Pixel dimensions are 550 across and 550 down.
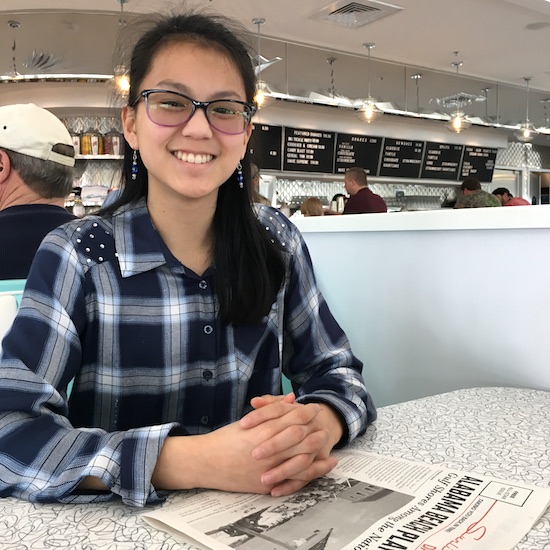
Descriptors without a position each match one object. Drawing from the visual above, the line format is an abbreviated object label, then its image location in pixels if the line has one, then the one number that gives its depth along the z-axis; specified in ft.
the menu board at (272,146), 24.07
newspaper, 2.01
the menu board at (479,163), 31.40
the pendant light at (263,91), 17.93
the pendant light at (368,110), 21.44
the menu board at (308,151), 24.95
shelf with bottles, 19.29
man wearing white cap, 6.08
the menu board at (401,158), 28.17
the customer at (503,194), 22.29
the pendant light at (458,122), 24.06
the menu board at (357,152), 26.68
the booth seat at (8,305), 4.43
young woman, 2.69
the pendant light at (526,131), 26.09
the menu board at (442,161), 29.78
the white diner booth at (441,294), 4.69
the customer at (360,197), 18.69
